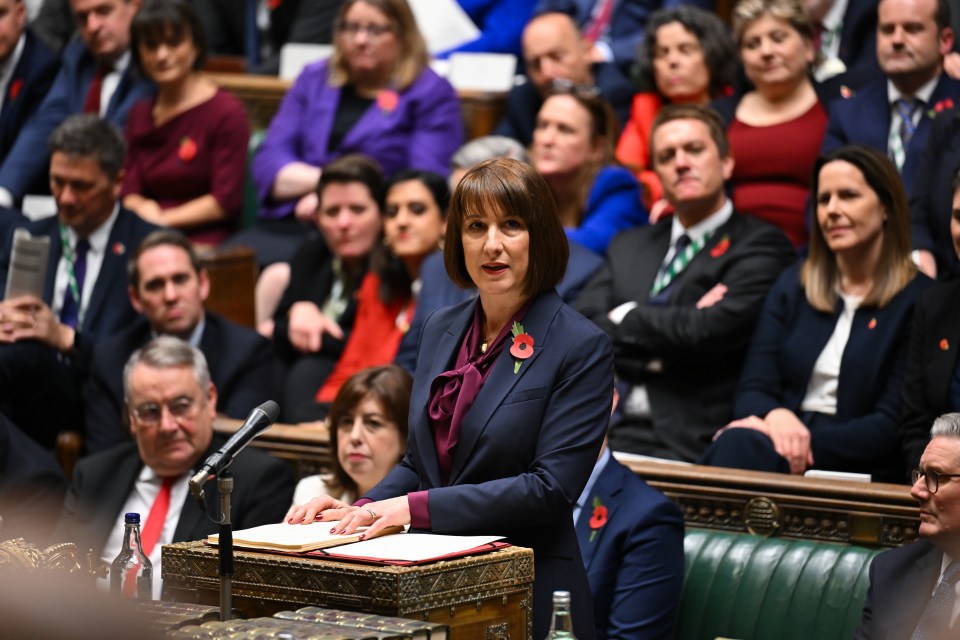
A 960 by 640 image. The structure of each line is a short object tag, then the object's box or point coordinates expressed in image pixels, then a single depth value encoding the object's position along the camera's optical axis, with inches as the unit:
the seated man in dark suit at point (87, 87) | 481.1
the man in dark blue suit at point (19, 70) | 493.0
